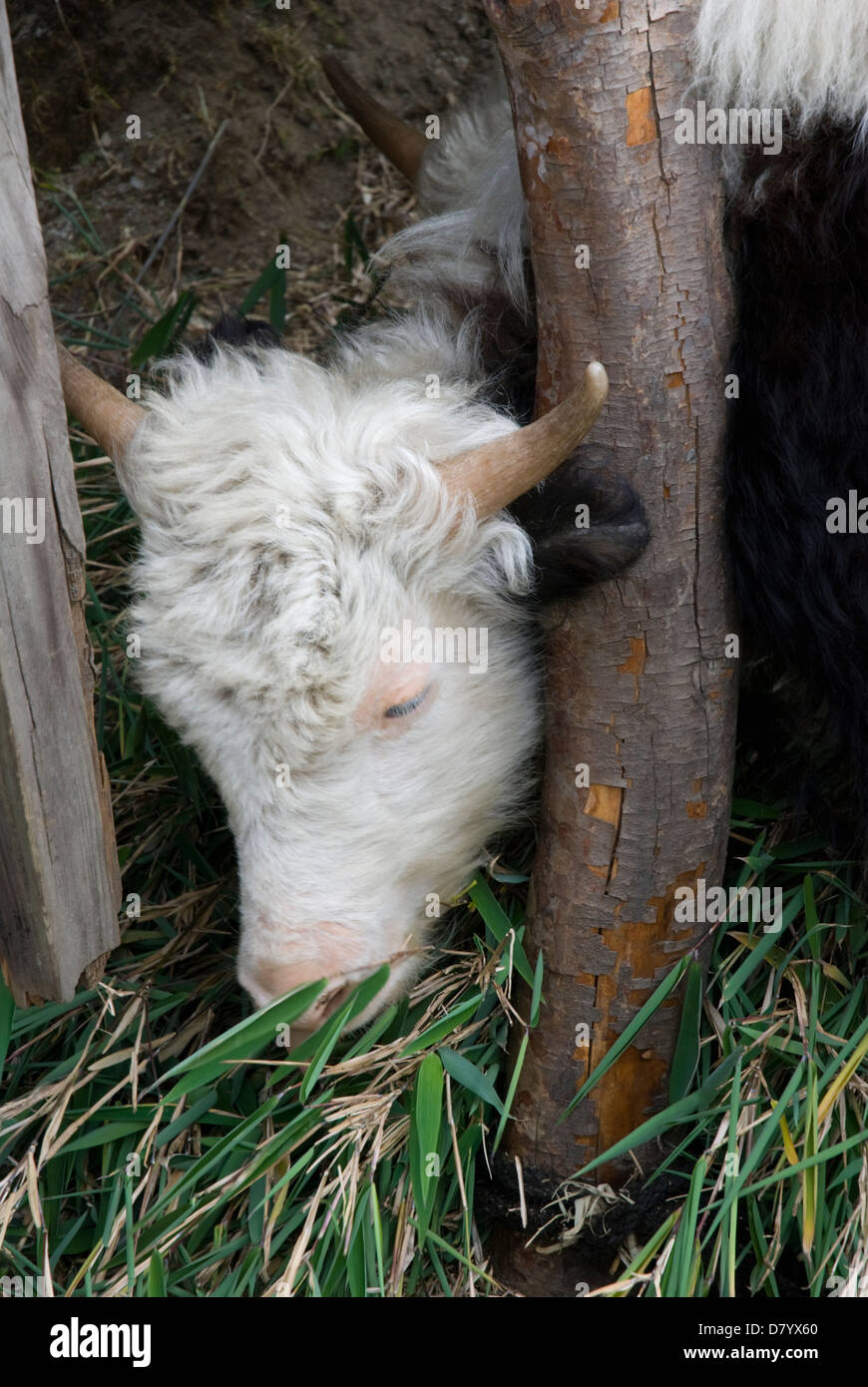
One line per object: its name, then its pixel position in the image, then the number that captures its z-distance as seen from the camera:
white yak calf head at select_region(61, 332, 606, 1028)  2.08
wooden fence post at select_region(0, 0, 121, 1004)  1.96
